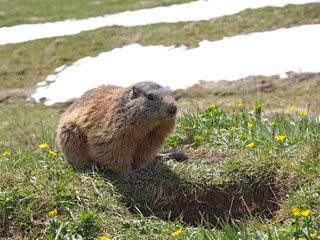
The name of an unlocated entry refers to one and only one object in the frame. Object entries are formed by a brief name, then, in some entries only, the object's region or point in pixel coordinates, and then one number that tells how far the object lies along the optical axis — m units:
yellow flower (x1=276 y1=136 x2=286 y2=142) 9.64
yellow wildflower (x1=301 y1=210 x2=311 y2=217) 6.68
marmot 9.13
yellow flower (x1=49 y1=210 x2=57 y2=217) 7.76
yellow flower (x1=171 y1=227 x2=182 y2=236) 7.08
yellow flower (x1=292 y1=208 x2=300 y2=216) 6.94
